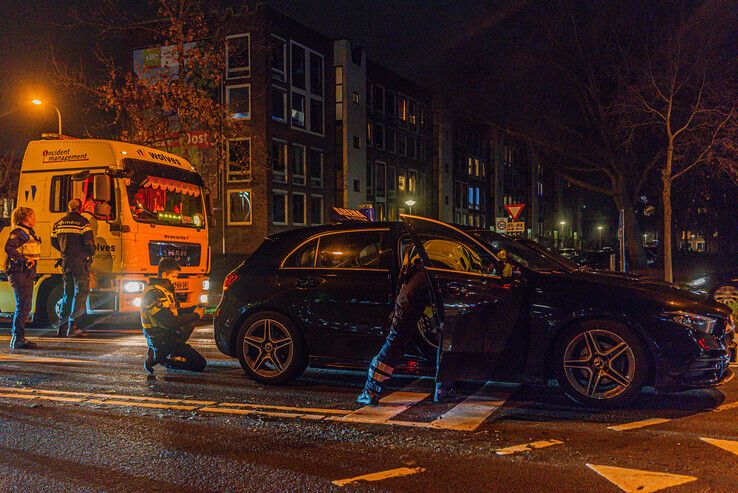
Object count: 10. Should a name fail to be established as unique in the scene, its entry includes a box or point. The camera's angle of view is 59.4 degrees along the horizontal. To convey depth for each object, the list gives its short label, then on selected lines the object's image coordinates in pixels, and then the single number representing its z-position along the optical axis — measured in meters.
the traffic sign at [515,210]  18.25
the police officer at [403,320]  5.71
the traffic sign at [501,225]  18.41
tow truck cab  10.89
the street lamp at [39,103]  20.12
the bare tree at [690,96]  17.41
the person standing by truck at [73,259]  10.34
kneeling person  7.48
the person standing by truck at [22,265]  9.22
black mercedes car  5.53
